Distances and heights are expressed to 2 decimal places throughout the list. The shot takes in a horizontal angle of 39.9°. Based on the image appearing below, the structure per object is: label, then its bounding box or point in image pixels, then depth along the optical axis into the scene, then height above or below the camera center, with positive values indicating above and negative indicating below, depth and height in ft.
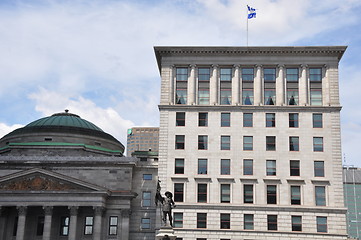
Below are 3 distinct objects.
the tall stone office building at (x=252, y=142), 219.41 +43.49
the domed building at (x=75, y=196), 220.84 +15.58
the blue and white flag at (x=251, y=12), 234.56 +104.53
